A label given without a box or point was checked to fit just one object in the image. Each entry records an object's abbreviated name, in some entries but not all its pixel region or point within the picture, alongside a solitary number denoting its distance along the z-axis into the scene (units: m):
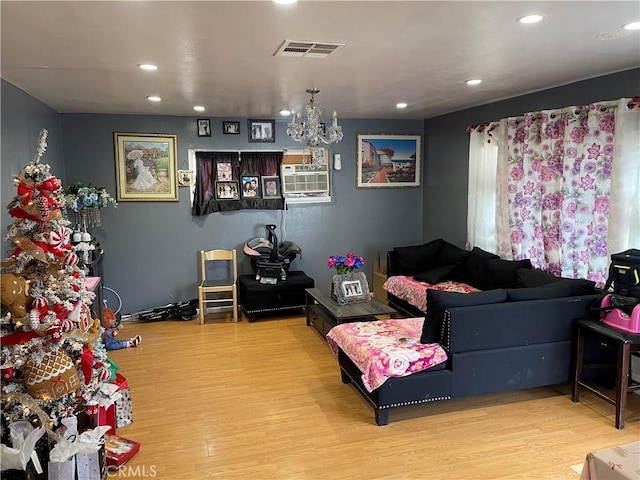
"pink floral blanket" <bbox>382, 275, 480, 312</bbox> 5.09
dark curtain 5.97
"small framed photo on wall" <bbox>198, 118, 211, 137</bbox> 5.89
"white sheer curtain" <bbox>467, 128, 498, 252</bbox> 5.27
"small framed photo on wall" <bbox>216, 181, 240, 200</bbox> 6.05
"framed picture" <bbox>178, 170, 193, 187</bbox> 5.89
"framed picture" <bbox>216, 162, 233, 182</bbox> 6.03
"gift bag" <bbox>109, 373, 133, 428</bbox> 3.25
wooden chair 5.64
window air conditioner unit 6.25
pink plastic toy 3.12
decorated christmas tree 2.23
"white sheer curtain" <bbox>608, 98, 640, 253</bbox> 3.60
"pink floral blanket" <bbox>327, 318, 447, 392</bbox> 3.16
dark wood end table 3.05
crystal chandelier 4.04
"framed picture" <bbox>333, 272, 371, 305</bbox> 4.79
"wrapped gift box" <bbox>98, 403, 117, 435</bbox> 2.94
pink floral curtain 3.91
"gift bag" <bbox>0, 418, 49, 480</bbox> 2.09
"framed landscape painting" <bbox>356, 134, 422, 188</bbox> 6.53
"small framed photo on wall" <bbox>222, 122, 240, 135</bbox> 5.97
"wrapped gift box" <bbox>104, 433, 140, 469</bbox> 2.75
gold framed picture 5.70
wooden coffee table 4.46
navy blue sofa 3.23
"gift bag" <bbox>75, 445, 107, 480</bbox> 2.36
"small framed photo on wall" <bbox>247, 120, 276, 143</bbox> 6.07
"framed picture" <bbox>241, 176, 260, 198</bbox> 6.13
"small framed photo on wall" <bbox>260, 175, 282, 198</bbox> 6.20
